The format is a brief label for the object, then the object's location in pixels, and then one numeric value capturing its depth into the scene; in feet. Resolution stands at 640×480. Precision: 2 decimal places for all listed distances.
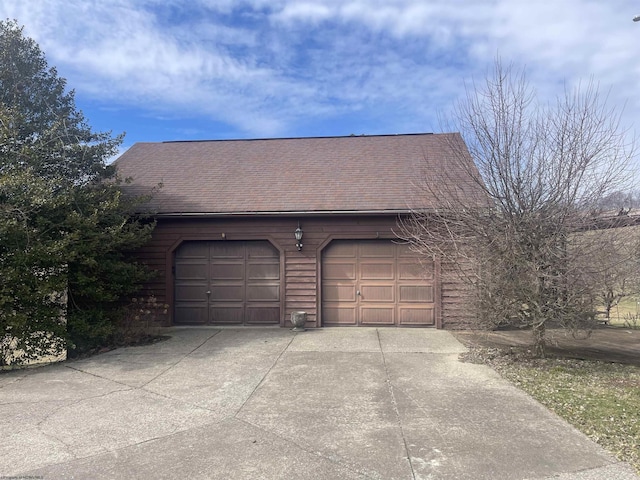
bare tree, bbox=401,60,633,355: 20.06
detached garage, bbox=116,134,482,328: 31.58
